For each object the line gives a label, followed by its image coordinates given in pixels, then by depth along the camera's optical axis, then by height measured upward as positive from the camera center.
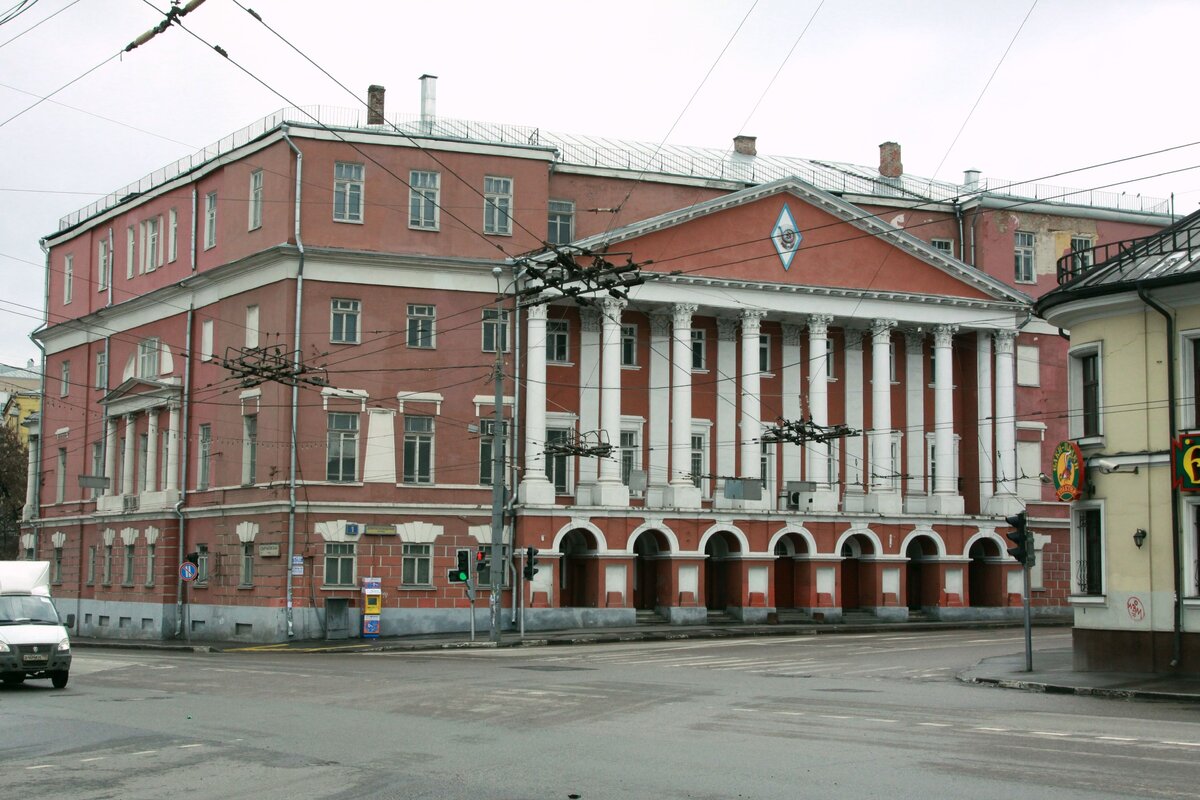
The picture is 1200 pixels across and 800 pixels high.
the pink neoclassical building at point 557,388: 49.00 +5.21
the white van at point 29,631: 25.03 -1.85
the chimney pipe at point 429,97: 54.22 +16.16
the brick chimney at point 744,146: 59.56 +15.74
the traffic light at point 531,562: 44.66 -1.04
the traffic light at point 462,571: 43.41 -1.29
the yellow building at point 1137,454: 26.91 +1.50
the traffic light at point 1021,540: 29.62 -0.18
